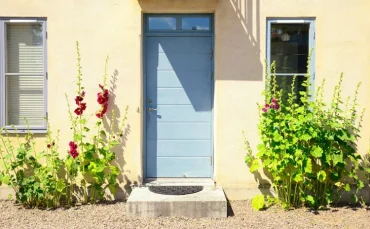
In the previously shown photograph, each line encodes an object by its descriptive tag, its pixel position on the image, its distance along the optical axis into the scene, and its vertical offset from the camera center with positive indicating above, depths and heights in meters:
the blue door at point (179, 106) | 5.61 +0.02
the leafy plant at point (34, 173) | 5.07 -0.92
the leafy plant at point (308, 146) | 4.89 -0.50
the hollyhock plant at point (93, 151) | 5.16 -0.62
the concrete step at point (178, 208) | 4.70 -1.25
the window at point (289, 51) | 5.46 +0.84
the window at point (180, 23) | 5.60 +1.26
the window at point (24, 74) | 5.50 +0.47
